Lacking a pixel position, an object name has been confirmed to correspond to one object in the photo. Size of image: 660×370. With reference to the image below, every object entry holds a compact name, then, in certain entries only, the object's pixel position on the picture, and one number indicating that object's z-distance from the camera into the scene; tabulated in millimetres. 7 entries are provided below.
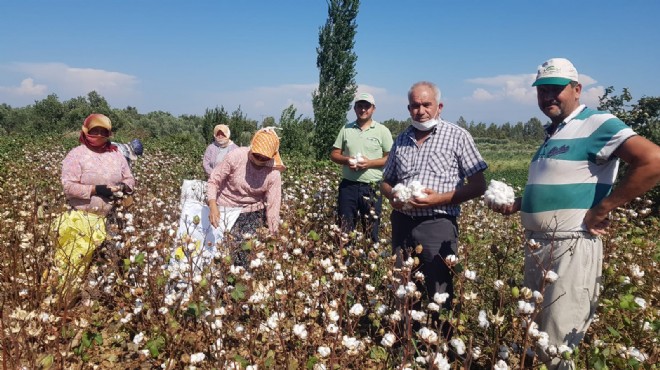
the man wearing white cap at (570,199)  1821
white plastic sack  3152
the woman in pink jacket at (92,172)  3170
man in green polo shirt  4039
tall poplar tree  16328
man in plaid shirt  2447
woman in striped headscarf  3217
